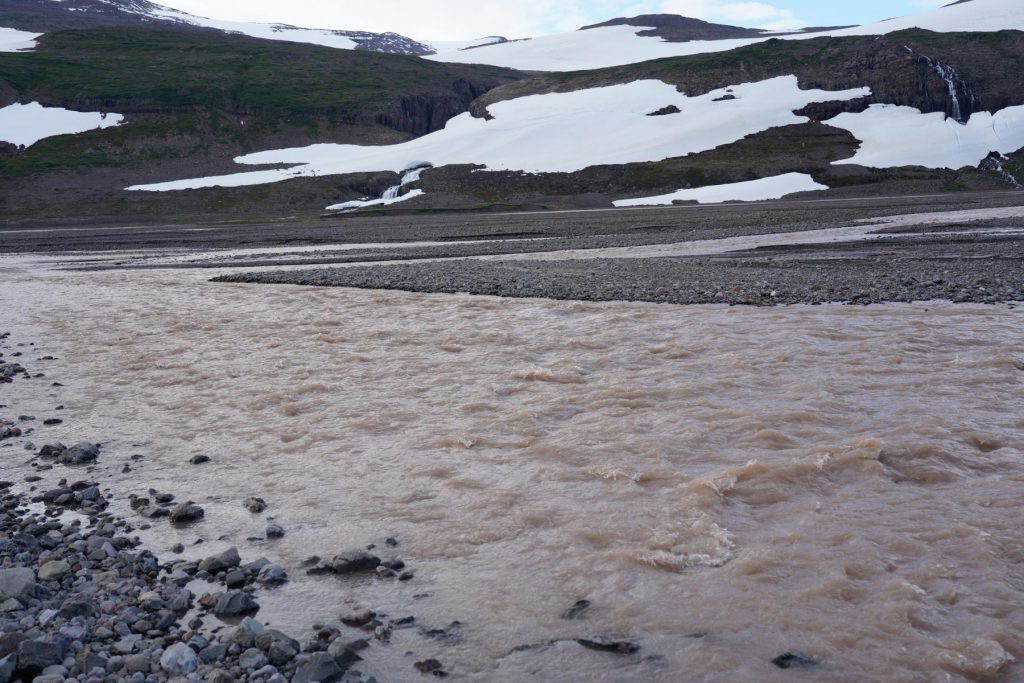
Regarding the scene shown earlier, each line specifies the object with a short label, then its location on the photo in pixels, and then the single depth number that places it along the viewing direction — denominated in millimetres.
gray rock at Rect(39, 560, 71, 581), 5234
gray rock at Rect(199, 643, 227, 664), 4359
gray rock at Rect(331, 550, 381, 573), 5527
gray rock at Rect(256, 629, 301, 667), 4363
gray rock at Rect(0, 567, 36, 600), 4922
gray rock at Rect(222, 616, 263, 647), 4520
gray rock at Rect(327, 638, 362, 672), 4371
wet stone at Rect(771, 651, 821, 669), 4391
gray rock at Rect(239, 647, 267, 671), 4297
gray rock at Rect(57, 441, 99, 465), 7777
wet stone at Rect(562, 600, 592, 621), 4938
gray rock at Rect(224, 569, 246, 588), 5289
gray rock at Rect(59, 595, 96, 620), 4707
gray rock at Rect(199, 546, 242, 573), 5477
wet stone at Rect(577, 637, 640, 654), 4547
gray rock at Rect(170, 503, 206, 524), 6387
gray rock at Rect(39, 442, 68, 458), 7980
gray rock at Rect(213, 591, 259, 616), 4902
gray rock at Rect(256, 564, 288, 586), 5344
